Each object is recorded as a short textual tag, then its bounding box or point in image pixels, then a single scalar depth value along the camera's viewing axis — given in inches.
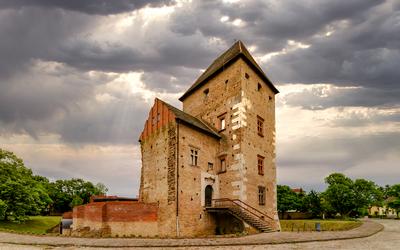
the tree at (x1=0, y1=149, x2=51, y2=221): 1371.8
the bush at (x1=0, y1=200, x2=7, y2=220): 1279.5
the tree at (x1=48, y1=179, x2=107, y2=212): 2578.7
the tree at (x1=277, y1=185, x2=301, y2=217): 2479.1
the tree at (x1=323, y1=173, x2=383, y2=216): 2149.4
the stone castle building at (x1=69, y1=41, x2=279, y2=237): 916.6
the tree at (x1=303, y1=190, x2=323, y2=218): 2347.4
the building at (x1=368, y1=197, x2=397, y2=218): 3535.9
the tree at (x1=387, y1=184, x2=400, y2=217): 2416.3
